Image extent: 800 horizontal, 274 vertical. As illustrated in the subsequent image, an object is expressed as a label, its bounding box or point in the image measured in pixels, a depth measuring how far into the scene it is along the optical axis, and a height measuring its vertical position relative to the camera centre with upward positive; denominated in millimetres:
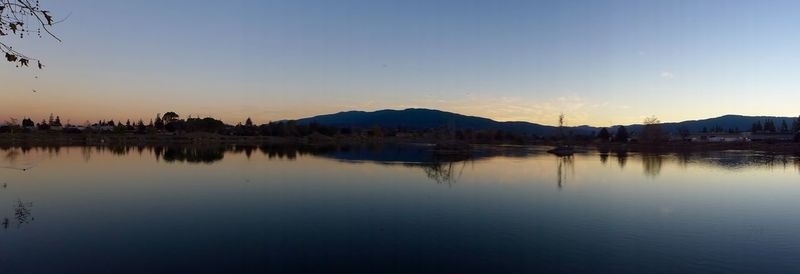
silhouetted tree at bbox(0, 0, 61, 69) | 3316 +777
